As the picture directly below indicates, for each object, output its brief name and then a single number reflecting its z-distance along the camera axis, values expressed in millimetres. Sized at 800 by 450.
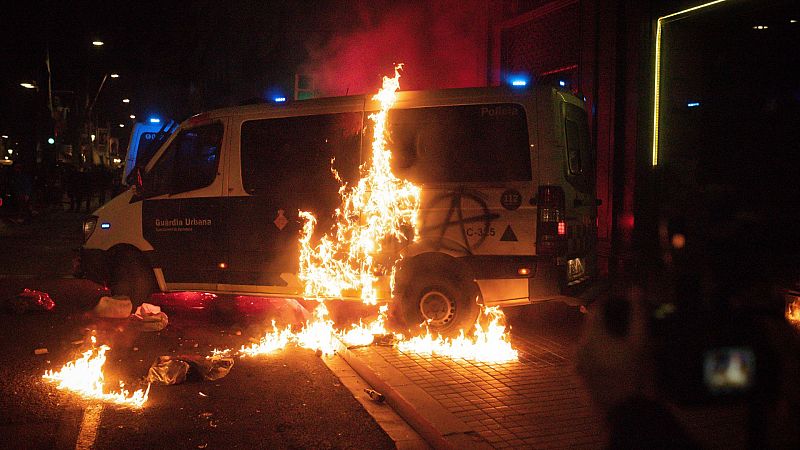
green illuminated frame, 8773
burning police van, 6215
